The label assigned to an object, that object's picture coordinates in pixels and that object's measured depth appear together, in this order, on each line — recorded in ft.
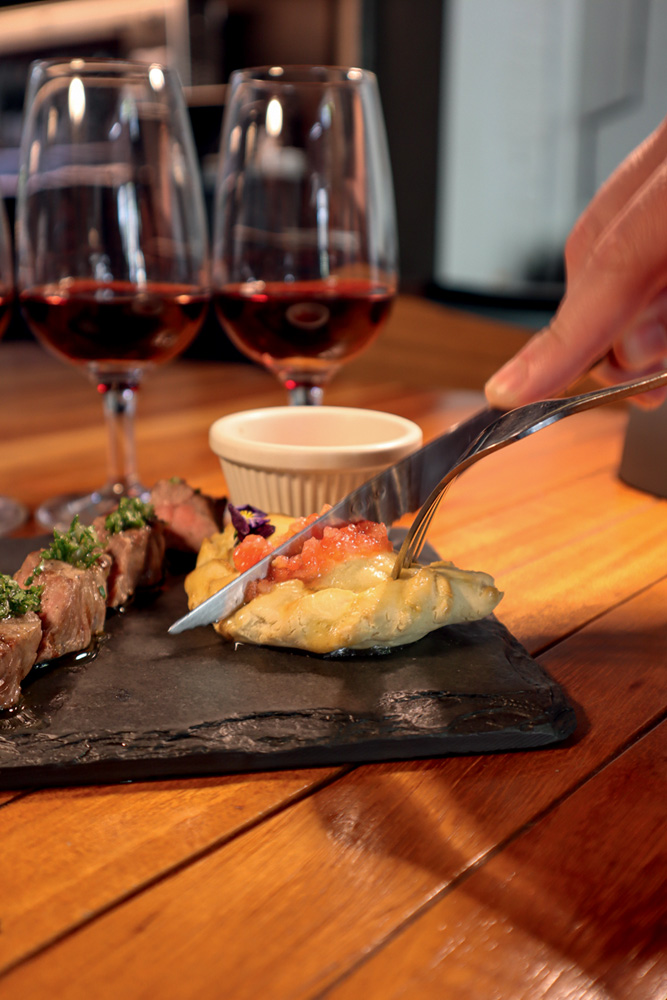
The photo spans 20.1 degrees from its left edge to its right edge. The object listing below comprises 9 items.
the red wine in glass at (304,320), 2.30
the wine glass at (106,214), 2.23
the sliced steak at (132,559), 1.95
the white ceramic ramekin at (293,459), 2.08
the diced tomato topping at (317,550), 1.92
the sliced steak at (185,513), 2.07
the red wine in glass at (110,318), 2.25
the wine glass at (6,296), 2.27
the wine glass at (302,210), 2.27
